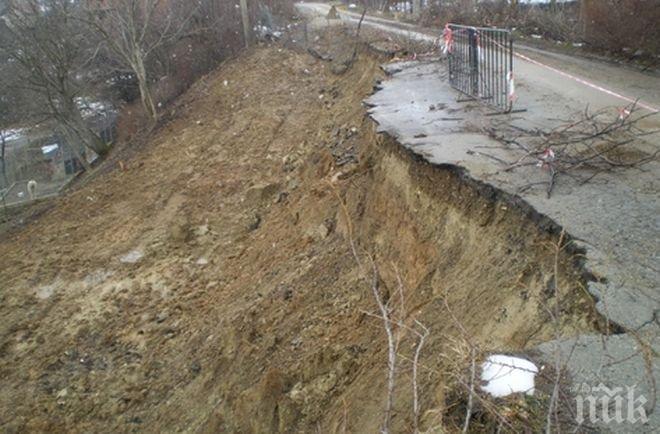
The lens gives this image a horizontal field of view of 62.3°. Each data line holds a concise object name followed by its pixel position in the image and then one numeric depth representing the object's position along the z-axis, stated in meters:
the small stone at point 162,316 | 9.01
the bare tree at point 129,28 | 15.34
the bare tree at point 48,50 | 17.41
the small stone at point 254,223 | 11.05
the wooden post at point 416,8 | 22.89
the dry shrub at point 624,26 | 11.10
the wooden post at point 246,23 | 19.23
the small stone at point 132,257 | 10.70
